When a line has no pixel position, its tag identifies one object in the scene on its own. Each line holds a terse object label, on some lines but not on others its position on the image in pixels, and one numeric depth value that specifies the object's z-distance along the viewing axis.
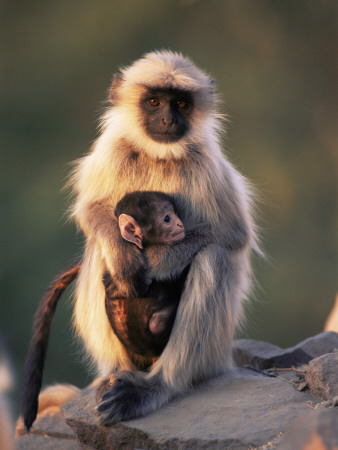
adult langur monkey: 6.24
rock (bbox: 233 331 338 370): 7.93
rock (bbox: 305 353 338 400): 5.91
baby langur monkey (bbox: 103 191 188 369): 6.34
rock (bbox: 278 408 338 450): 3.96
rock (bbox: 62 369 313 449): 5.45
